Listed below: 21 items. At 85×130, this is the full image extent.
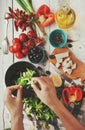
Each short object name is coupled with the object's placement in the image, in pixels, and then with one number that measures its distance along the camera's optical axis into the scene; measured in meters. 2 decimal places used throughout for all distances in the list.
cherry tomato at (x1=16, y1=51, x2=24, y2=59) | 1.35
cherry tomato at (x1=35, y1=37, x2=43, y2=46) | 1.33
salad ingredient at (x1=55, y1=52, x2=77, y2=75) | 1.28
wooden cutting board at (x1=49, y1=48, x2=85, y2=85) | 1.27
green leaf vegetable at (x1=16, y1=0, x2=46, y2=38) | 1.34
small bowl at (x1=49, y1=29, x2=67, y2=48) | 1.30
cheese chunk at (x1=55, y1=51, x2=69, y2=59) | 1.30
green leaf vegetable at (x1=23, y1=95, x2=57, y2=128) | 1.28
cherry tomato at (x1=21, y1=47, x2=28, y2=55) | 1.34
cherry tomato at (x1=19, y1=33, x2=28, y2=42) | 1.35
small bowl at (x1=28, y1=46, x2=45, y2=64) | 1.31
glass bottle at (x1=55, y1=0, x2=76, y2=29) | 1.29
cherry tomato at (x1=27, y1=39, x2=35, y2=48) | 1.34
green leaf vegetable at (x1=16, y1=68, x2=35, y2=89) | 1.30
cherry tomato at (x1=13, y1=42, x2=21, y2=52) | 1.34
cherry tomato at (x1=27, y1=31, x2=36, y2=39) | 1.33
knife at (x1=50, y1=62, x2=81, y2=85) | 1.28
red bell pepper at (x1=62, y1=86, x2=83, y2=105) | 1.25
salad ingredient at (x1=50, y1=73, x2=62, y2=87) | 1.29
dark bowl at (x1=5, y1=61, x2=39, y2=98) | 1.34
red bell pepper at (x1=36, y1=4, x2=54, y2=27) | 1.32
